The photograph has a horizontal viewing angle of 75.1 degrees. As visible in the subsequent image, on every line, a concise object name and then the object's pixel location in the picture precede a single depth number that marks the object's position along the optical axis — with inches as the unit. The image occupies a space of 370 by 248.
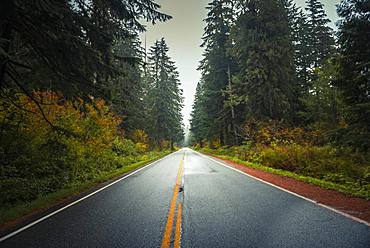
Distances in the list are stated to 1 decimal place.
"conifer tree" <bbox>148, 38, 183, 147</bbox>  1721.2
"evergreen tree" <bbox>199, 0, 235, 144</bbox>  1159.0
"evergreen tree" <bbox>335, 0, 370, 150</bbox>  427.5
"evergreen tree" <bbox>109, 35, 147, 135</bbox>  1043.1
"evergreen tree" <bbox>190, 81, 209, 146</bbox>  2057.7
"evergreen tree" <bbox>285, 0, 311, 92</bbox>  1232.2
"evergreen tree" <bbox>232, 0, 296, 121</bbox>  826.8
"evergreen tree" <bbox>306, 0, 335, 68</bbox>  1250.6
